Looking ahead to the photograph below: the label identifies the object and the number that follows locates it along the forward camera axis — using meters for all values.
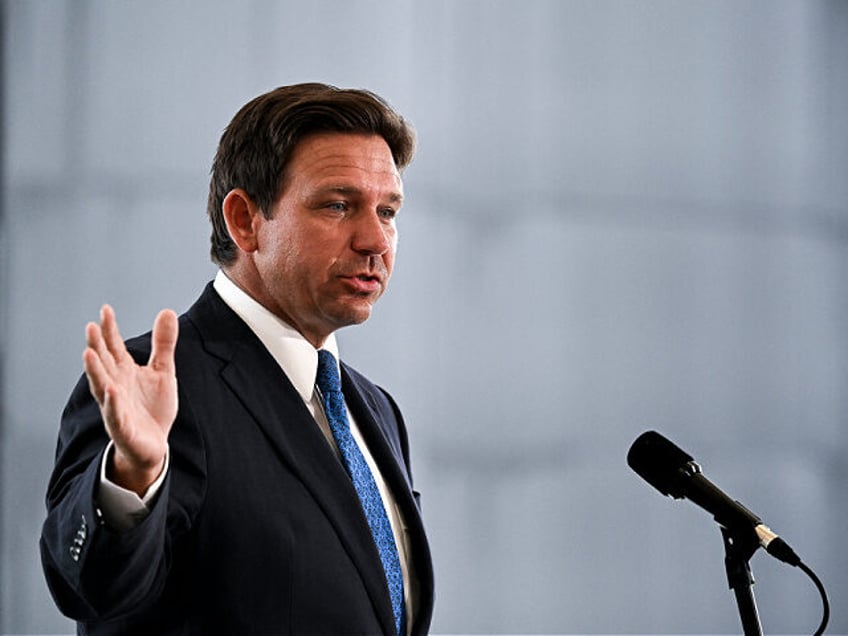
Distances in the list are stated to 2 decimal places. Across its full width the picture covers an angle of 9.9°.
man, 4.77
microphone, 4.87
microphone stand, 4.87
